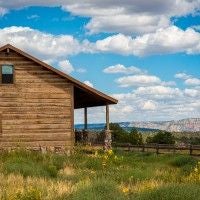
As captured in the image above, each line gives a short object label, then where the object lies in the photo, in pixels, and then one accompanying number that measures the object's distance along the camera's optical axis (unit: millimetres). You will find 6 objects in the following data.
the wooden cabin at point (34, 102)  30016
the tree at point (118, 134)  62094
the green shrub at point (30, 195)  12578
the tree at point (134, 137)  60731
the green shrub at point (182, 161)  27997
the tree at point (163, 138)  61878
